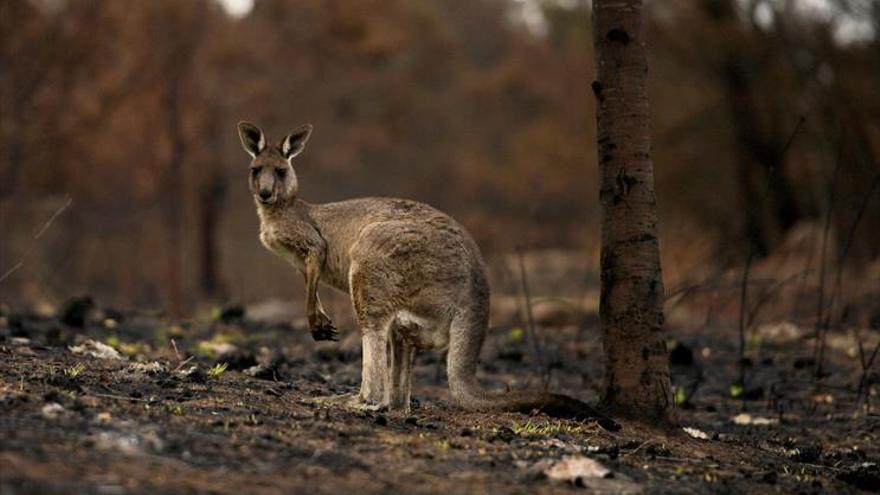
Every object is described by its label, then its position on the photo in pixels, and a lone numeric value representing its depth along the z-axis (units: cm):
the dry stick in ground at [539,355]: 1773
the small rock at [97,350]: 1681
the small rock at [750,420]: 1756
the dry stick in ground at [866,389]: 1643
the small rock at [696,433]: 1497
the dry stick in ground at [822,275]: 1602
